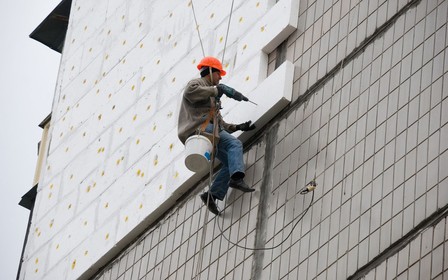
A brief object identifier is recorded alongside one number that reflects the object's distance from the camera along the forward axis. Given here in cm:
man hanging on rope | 1289
